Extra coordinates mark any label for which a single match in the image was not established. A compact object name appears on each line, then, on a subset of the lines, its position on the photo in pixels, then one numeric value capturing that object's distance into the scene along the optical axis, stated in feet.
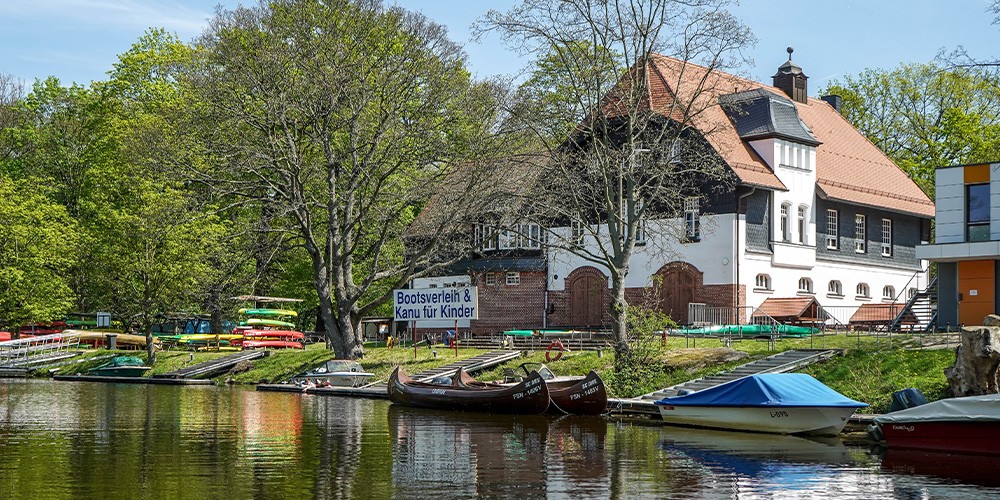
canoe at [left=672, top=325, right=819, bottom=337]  148.36
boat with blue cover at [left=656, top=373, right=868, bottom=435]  92.02
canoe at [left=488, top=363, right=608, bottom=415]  111.24
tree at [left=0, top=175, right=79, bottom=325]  199.11
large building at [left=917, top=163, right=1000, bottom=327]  137.80
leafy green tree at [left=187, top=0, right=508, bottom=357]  149.18
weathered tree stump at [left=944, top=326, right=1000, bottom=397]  89.25
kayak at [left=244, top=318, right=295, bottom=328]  200.91
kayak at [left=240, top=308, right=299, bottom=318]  203.21
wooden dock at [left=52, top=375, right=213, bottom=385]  169.30
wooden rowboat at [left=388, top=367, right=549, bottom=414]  112.98
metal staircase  152.15
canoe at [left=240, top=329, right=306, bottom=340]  198.49
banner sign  150.71
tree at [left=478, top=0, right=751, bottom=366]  126.82
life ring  141.18
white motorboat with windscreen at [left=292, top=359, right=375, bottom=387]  149.59
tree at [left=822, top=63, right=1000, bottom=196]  225.76
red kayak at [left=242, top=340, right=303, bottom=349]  197.36
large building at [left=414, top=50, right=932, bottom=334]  169.37
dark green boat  178.50
